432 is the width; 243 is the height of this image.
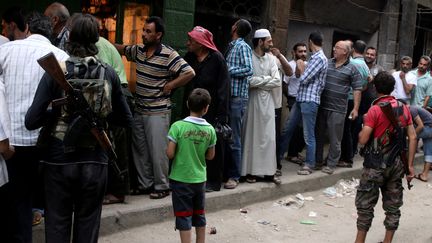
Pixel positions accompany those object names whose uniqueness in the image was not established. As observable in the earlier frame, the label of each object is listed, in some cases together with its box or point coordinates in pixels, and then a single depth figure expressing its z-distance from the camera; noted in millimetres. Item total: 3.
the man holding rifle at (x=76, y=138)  3170
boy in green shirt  4223
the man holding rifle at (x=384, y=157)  4820
